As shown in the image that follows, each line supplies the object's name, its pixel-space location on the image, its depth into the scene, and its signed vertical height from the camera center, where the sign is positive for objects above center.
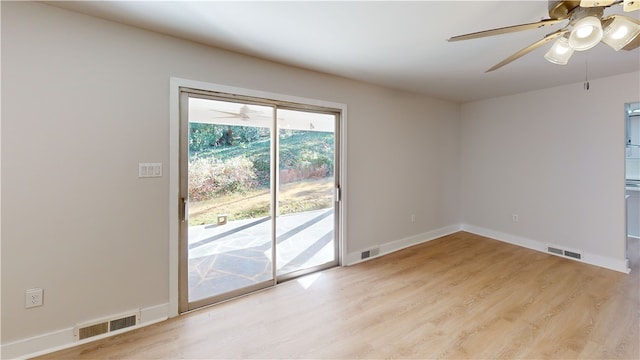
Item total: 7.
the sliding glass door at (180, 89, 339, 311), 2.52 -0.17
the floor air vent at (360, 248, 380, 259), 3.71 -1.04
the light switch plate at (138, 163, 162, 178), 2.23 +0.07
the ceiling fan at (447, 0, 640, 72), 1.41 +0.85
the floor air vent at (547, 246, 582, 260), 3.71 -1.03
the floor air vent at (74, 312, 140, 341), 2.02 -1.17
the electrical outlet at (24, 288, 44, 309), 1.87 -0.85
